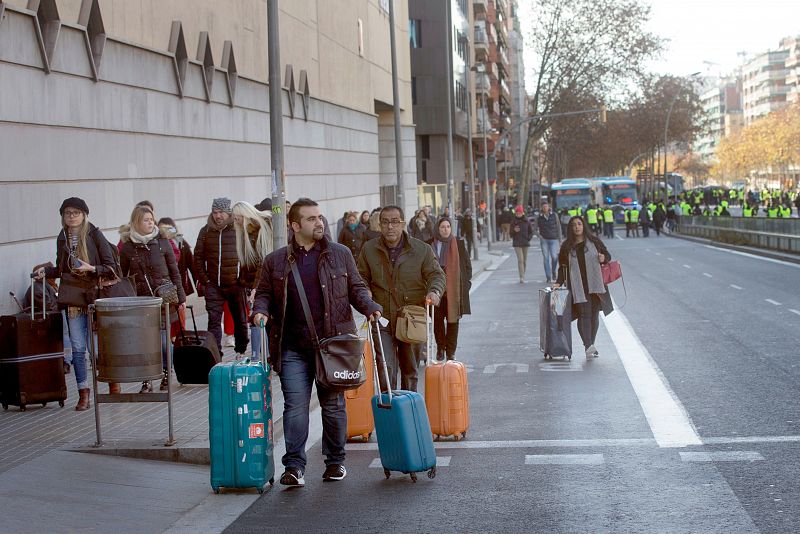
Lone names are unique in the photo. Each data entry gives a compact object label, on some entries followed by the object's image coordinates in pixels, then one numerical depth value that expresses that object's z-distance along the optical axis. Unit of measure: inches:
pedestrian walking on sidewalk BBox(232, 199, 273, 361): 533.3
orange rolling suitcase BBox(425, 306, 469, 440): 378.0
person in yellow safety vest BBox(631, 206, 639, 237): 2632.9
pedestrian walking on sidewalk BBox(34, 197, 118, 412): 433.1
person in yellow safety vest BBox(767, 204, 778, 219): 2443.4
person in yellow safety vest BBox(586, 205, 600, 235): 2446.0
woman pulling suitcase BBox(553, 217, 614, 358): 585.0
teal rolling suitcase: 315.3
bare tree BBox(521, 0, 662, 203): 3034.0
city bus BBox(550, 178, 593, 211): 3253.0
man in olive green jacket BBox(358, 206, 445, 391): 396.2
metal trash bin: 361.1
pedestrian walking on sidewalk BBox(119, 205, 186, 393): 480.4
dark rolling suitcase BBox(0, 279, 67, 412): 435.2
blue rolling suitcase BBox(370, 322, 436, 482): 320.5
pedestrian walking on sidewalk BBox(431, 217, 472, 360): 514.3
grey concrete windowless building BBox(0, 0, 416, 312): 605.3
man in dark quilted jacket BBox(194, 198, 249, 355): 536.7
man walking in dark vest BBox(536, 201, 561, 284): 1141.1
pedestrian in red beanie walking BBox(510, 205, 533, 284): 1214.9
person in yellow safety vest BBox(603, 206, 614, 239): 2524.6
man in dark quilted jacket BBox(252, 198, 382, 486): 322.7
